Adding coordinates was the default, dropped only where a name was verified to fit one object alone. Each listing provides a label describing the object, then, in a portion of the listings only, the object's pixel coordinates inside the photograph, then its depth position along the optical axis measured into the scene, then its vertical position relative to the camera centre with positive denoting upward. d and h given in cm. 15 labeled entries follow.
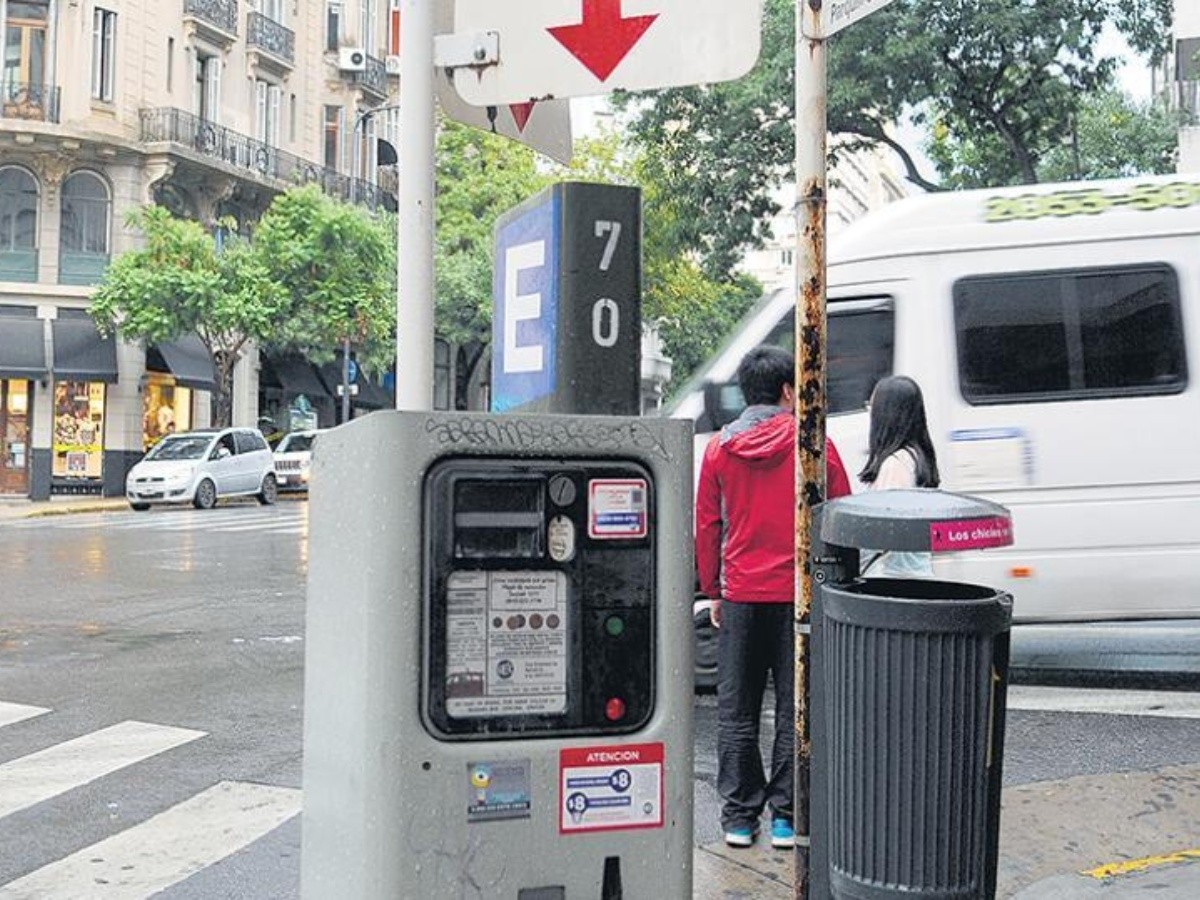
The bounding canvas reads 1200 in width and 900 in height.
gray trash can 337 -52
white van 822 +72
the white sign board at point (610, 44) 350 +113
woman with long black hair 572 +21
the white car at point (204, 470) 2709 +37
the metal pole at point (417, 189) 393 +84
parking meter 265 -32
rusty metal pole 401 +47
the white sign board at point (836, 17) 381 +130
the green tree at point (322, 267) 3325 +527
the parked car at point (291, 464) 3266 +59
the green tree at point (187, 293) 3011 +420
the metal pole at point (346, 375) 3494 +285
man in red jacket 513 -38
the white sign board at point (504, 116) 402 +107
